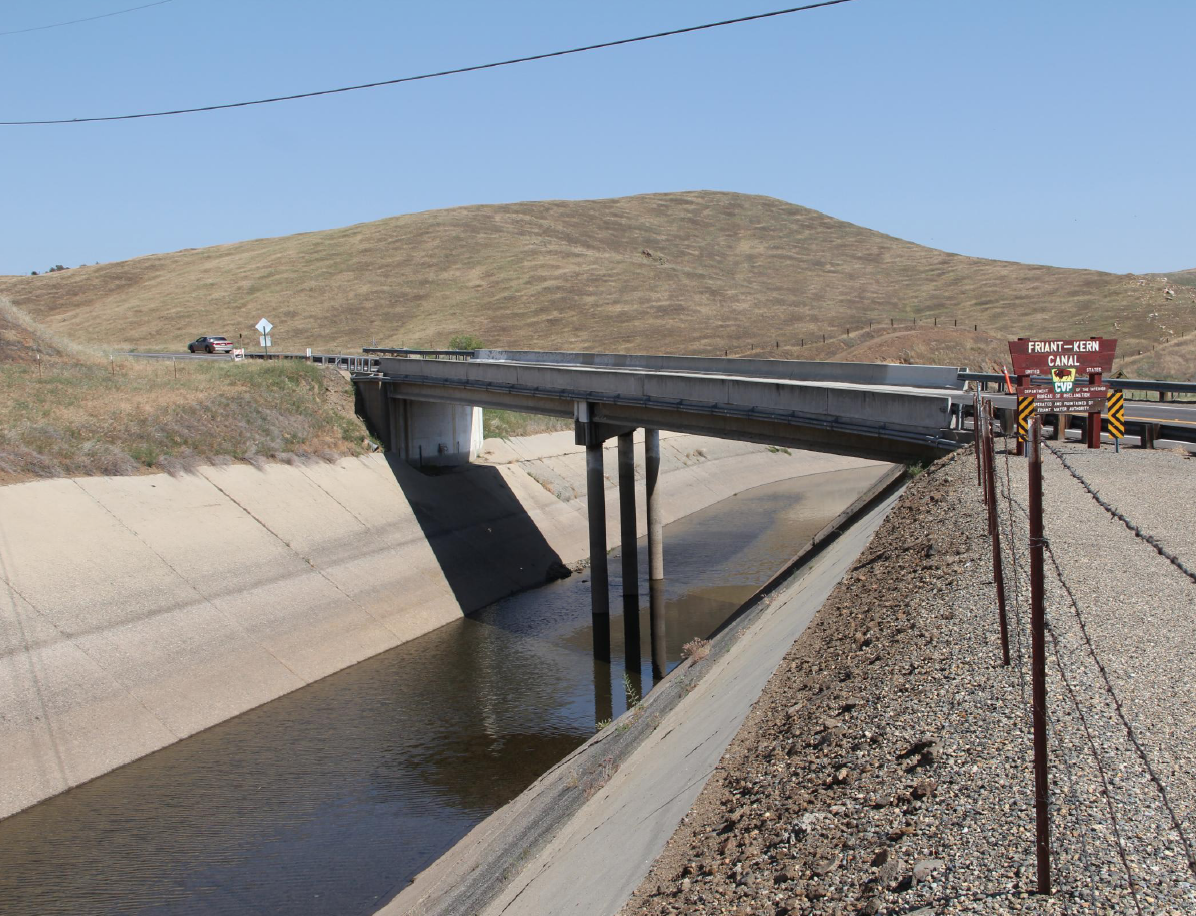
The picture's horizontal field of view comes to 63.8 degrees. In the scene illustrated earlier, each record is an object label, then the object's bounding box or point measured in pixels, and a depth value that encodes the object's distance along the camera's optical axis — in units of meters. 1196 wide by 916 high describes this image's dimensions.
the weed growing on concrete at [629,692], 22.38
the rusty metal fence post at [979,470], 15.84
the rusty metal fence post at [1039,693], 5.84
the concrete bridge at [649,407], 21.23
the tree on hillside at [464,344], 68.69
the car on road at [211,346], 65.44
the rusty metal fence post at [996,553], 9.81
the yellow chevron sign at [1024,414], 18.67
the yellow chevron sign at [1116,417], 22.05
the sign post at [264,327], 45.17
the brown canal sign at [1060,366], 18.23
